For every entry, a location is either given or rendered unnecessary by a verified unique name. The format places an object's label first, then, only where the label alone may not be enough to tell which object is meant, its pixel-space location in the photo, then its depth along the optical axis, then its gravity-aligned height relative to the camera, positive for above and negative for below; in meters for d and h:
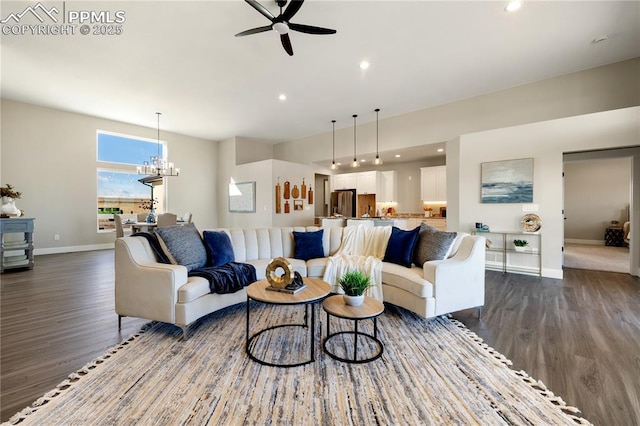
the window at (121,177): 7.05 +0.96
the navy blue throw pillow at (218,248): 3.11 -0.44
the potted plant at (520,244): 4.70 -0.58
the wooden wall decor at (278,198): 7.48 +0.39
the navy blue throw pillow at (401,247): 3.21 -0.44
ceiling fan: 2.56 +1.98
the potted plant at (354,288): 2.17 -0.64
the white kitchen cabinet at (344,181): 8.71 +1.05
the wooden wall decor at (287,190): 7.68 +0.64
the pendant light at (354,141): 7.07 +1.90
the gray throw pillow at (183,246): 2.82 -0.38
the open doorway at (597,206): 7.61 +0.18
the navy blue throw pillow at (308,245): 3.72 -0.48
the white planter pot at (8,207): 4.79 +0.08
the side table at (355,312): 2.00 -0.78
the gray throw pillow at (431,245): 2.96 -0.38
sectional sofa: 2.38 -0.74
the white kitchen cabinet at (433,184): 7.45 +0.82
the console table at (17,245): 4.61 -0.61
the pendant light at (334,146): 7.54 +1.89
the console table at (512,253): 4.68 -0.77
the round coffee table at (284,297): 1.97 -0.67
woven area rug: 1.48 -1.15
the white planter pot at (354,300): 2.16 -0.73
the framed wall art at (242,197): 7.93 +0.46
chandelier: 6.27 +1.06
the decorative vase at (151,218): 6.21 -0.15
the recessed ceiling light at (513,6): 2.83 +2.27
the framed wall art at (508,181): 4.70 +0.57
